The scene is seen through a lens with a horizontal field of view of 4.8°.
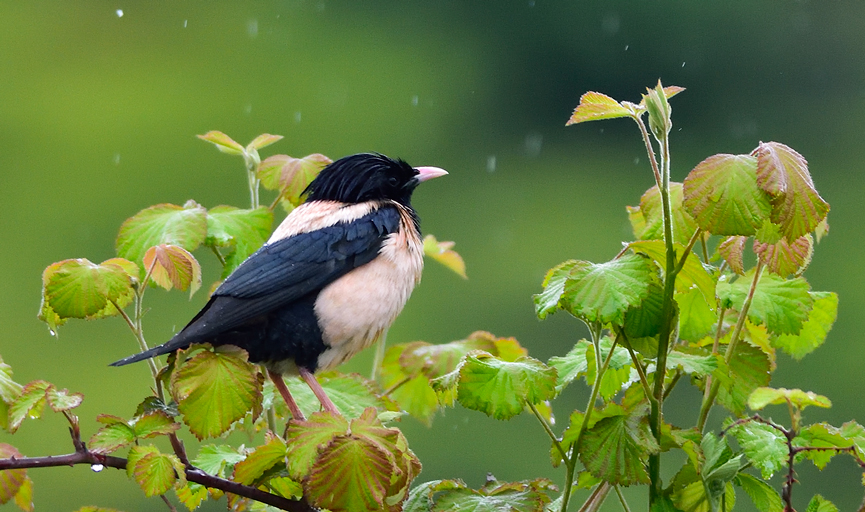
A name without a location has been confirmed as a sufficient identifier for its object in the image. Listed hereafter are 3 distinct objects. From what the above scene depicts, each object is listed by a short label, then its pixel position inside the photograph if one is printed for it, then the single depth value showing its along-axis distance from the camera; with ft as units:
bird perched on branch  18.19
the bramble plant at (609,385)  17.42
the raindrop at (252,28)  67.53
